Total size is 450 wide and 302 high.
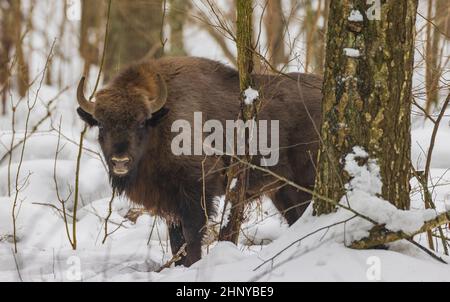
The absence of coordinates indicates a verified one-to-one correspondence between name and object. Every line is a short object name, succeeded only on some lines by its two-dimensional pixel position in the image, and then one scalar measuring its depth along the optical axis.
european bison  11.66
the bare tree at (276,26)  14.76
